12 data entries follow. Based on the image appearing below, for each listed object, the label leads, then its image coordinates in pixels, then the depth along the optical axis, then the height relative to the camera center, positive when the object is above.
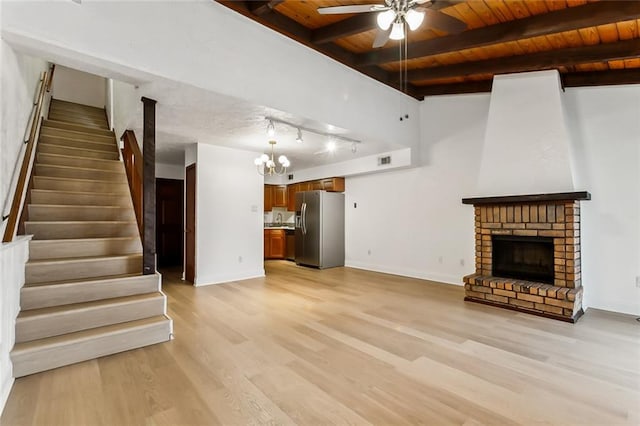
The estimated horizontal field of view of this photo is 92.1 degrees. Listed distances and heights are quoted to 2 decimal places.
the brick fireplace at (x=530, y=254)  3.67 -0.56
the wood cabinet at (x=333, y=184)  7.26 +0.70
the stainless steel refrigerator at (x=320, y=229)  7.05 -0.36
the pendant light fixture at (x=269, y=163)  4.62 +0.83
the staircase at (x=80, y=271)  2.54 -0.57
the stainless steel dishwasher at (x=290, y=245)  7.92 -0.81
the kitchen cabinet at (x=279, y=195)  8.79 +0.55
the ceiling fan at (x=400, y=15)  2.27 +1.53
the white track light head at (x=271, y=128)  4.00 +1.14
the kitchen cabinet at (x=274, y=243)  8.41 -0.80
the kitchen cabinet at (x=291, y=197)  8.55 +0.48
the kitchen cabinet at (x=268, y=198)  8.69 +0.46
